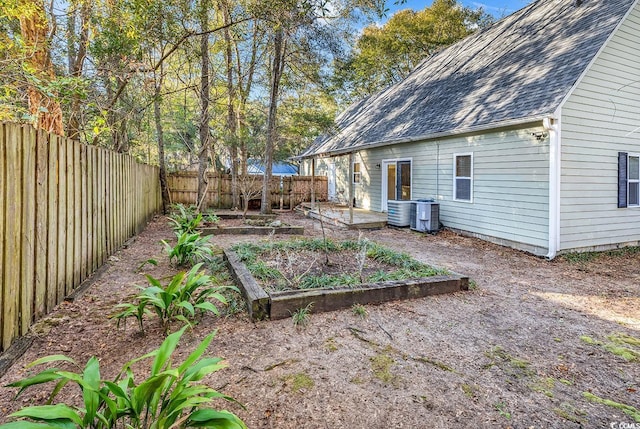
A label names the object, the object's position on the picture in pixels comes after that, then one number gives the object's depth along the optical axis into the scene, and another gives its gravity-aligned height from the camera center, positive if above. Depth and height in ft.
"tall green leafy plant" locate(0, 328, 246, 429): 4.82 -2.95
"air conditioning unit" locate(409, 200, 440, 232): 30.66 -0.91
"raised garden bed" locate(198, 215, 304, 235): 27.68 -2.00
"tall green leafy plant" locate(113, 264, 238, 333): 9.71 -2.84
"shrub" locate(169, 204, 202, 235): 21.45 -1.37
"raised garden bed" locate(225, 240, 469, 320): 11.81 -3.07
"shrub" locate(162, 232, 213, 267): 16.72 -2.30
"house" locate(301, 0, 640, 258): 22.53 +5.20
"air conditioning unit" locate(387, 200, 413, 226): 33.12 -0.64
